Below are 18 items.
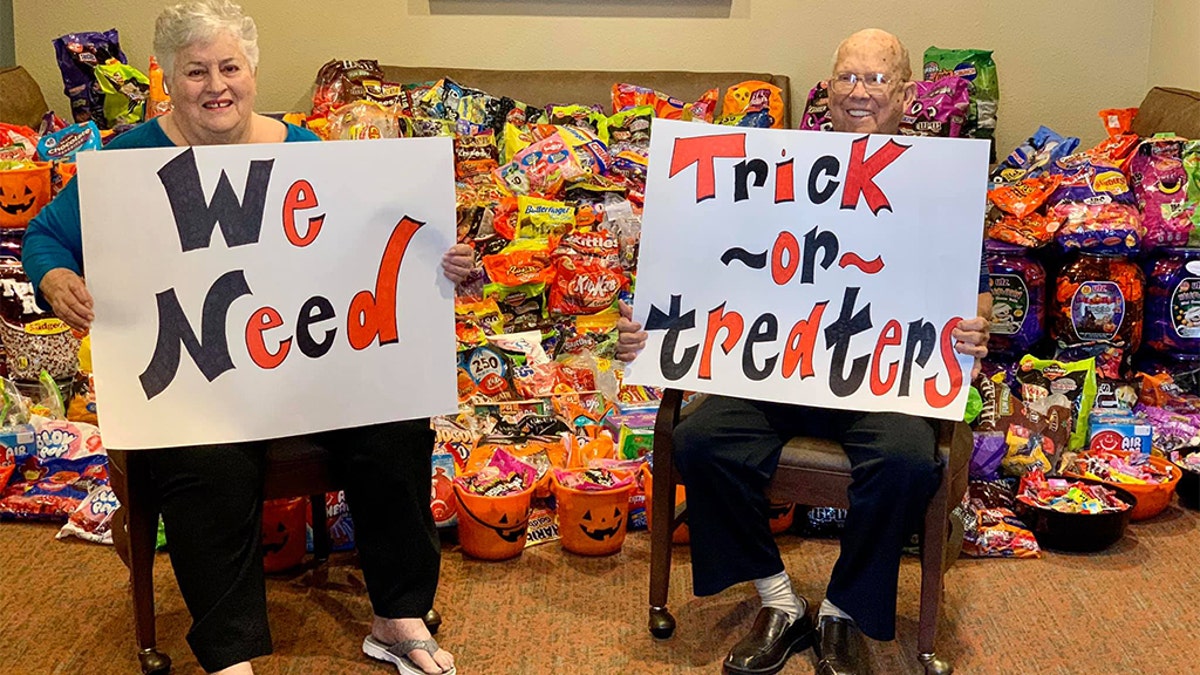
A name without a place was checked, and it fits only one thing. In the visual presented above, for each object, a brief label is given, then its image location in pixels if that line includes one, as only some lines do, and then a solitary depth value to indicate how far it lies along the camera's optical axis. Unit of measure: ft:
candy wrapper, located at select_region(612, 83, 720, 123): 12.48
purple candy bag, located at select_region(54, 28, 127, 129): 12.25
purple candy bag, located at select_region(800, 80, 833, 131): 12.07
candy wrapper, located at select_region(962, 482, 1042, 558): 8.13
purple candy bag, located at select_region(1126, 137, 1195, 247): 9.98
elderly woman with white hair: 6.01
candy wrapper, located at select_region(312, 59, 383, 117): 12.16
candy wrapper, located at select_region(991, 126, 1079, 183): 11.14
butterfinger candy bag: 10.77
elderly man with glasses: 6.28
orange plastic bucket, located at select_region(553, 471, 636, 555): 7.92
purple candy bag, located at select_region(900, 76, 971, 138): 11.66
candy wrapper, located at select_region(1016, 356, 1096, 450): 9.42
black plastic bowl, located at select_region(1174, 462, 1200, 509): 8.99
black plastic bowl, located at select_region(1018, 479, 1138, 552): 8.09
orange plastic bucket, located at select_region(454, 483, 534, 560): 7.85
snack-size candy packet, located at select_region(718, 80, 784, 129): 12.46
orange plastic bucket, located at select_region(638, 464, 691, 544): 8.21
